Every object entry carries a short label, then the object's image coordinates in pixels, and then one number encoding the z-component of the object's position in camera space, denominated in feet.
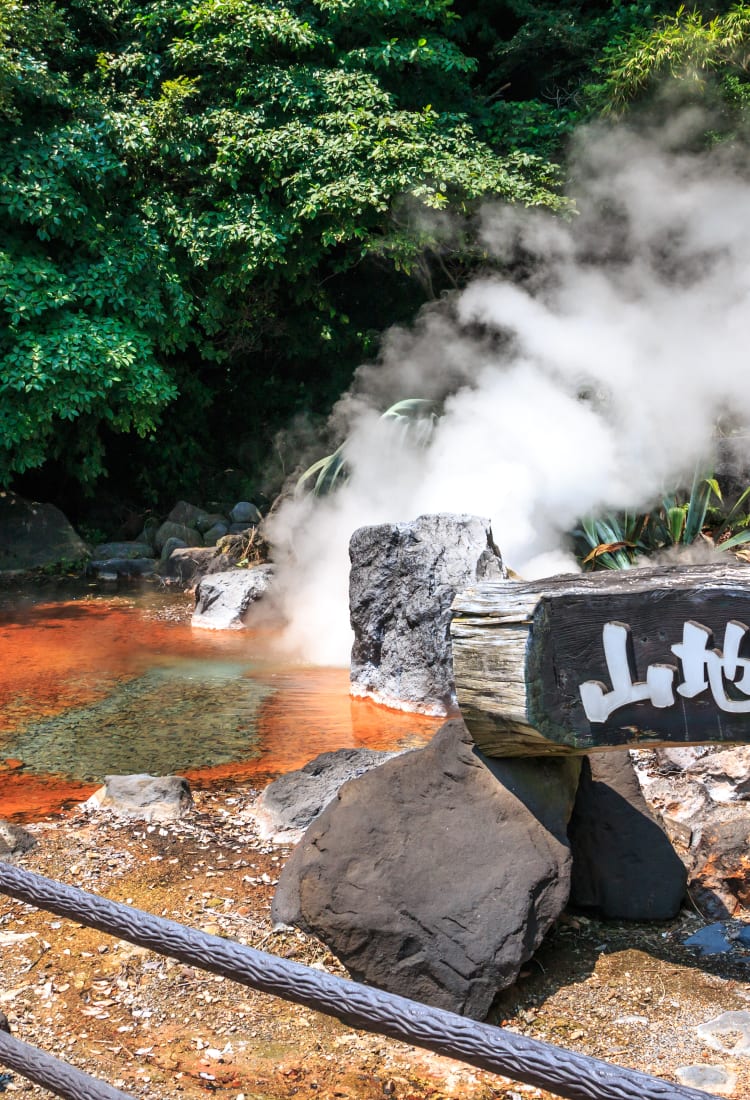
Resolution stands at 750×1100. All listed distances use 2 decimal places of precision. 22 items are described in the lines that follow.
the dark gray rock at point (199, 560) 36.35
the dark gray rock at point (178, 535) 40.83
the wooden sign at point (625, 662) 9.61
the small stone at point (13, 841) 12.52
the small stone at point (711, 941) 10.59
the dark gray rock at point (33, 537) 39.81
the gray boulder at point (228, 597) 30.07
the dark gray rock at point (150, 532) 43.11
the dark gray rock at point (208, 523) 42.19
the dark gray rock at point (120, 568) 39.47
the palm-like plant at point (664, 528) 29.53
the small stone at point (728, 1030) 8.64
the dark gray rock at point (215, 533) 40.96
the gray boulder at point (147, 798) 14.12
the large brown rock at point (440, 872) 9.47
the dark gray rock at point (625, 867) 11.13
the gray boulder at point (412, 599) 21.38
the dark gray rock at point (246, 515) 42.06
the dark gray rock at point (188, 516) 42.73
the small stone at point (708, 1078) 8.18
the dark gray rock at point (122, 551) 40.86
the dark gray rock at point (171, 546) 39.29
